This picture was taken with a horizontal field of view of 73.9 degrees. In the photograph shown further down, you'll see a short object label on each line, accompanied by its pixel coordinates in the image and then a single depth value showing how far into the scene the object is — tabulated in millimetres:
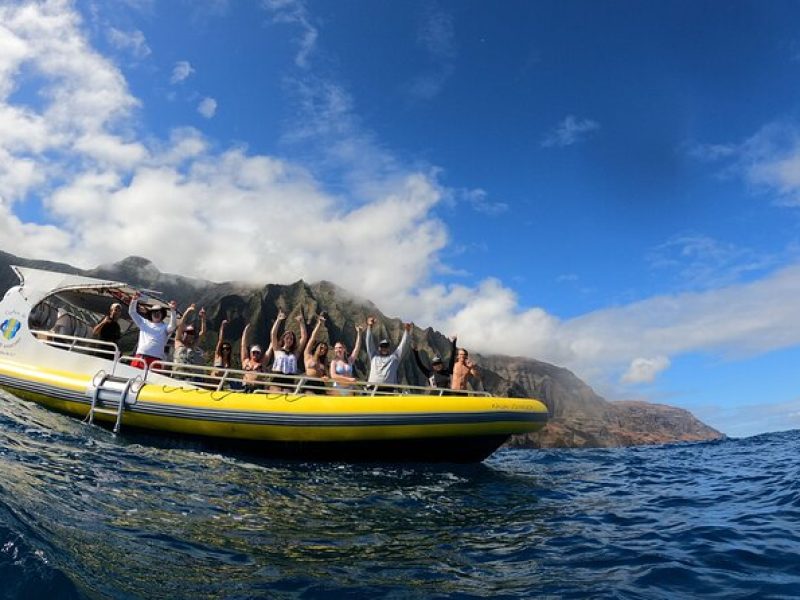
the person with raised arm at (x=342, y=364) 10867
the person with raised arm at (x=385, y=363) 10828
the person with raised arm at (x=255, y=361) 11625
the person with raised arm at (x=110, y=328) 11523
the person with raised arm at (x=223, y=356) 11508
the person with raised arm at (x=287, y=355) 11234
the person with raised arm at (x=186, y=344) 11711
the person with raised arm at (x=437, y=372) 11414
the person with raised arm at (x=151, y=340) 11062
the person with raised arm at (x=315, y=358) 11422
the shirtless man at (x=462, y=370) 11102
